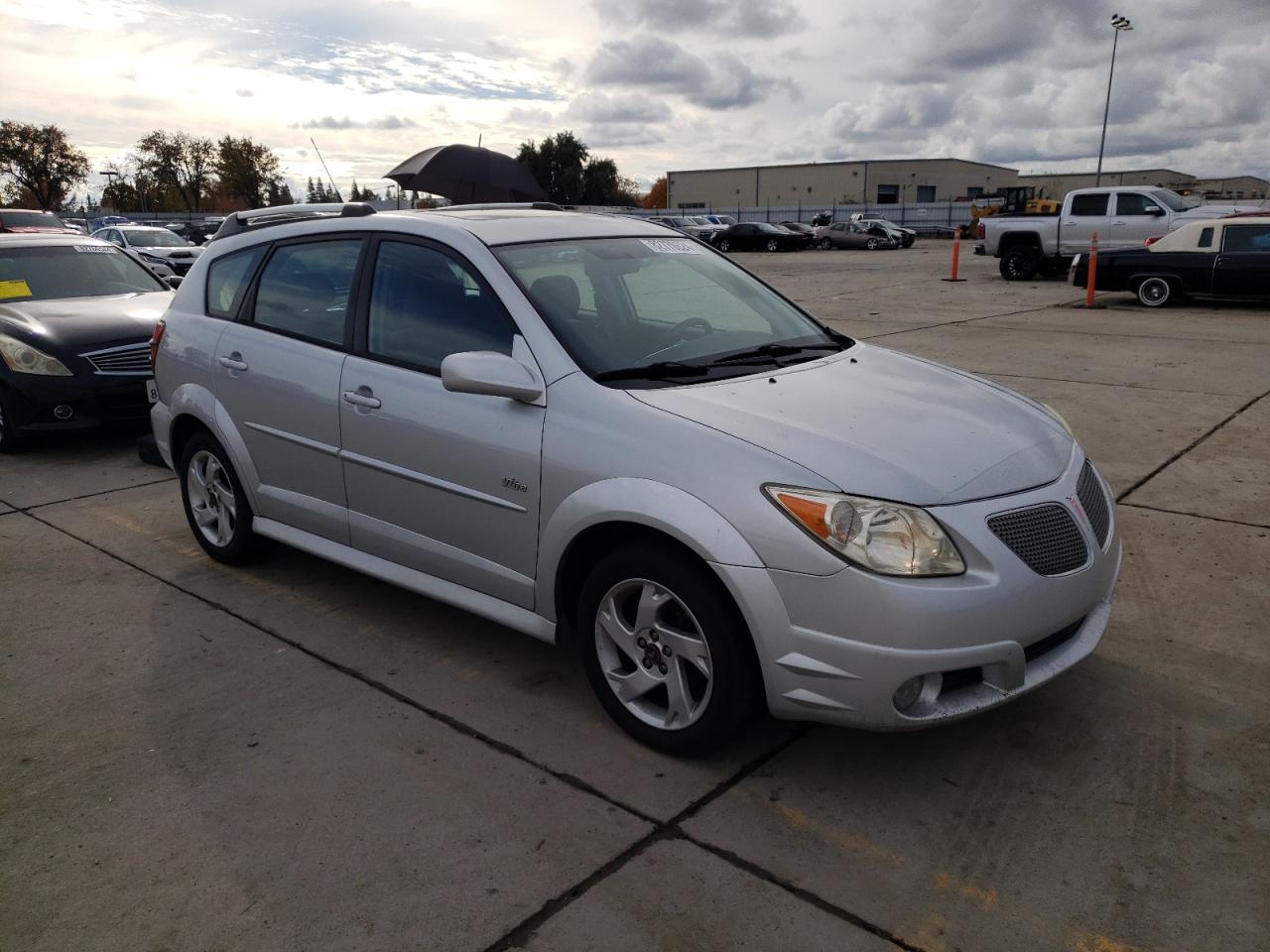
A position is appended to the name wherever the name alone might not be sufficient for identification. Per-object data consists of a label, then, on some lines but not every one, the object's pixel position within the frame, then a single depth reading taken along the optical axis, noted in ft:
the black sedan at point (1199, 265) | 48.44
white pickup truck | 65.98
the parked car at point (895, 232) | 137.69
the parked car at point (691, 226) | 137.90
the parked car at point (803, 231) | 141.77
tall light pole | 165.99
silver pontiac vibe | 9.24
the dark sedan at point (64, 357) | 24.13
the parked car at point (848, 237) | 137.80
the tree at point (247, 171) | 246.27
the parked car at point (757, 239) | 139.64
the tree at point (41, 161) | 215.72
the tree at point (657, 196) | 417.69
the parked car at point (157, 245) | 70.69
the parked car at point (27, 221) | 56.13
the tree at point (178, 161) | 240.53
